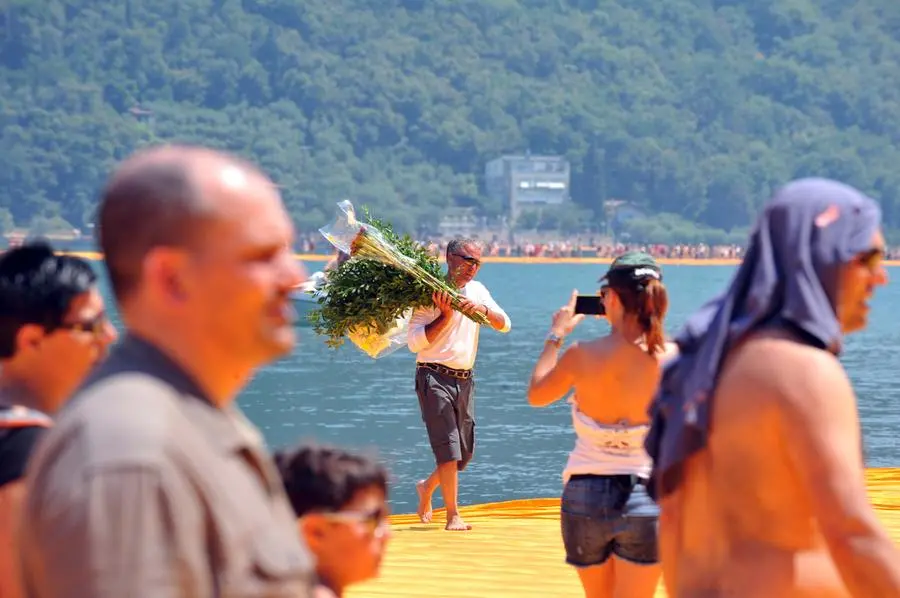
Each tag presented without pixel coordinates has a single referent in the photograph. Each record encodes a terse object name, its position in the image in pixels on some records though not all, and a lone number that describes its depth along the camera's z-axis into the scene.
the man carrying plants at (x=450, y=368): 19.55
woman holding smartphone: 10.34
